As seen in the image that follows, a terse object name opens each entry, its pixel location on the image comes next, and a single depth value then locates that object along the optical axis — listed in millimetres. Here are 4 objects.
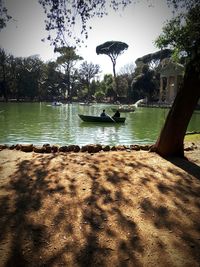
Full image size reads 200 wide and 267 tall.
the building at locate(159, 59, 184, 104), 52708
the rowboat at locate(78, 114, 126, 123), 21525
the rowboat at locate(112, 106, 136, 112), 35935
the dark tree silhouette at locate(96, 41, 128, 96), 62474
